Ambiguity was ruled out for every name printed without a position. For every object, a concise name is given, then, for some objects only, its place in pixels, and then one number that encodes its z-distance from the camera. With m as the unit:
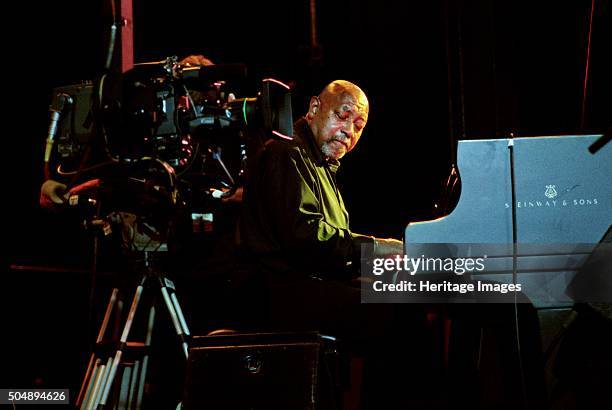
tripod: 5.57
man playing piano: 5.60
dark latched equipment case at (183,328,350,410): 4.33
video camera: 5.46
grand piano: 4.67
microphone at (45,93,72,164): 5.74
